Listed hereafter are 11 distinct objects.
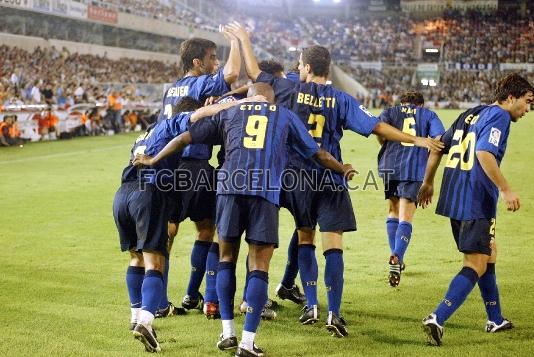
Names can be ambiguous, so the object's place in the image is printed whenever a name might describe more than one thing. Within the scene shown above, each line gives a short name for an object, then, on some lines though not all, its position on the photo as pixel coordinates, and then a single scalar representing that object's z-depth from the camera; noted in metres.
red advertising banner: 70.25
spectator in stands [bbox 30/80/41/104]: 49.92
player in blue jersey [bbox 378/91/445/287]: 16.39
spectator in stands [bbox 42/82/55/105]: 51.21
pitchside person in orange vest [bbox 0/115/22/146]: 42.22
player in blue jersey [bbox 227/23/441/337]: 11.77
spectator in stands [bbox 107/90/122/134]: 54.72
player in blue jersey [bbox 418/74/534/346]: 10.77
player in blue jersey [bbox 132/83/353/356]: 10.23
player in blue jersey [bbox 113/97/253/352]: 10.57
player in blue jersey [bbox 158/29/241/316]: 12.22
